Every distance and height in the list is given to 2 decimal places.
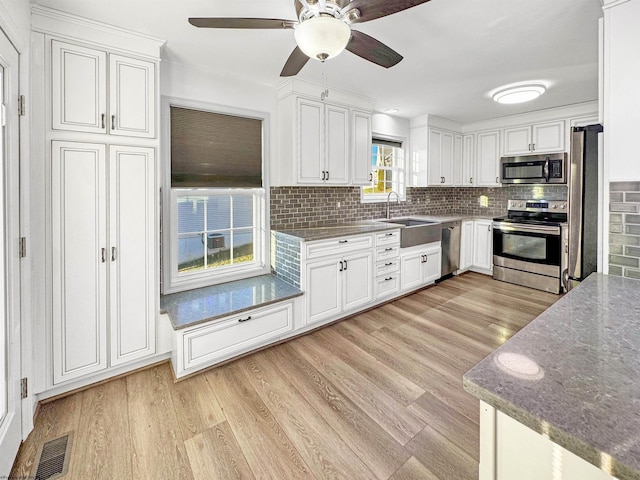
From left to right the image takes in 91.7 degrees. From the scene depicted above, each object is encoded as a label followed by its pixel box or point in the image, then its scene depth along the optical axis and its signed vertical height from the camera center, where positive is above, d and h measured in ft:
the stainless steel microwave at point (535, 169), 13.71 +3.07
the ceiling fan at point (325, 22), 4.57 +3.43
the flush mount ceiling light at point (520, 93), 10.75 +5.05
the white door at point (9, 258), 4.91 -0.41
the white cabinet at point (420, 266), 12.80 -1.37
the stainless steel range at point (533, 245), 13.14 -0.47
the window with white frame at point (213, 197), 8.92 +1.16
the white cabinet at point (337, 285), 9.72 -1.68
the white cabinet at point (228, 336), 7.36 -2.64
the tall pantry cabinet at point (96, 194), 6.37 +0.87
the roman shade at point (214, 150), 8.91 +2.59
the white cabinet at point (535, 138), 13.80 +4.51
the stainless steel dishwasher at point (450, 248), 14.83 -0.65
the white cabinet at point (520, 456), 1.97 -1.50
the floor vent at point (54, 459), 4.92 -3.77
